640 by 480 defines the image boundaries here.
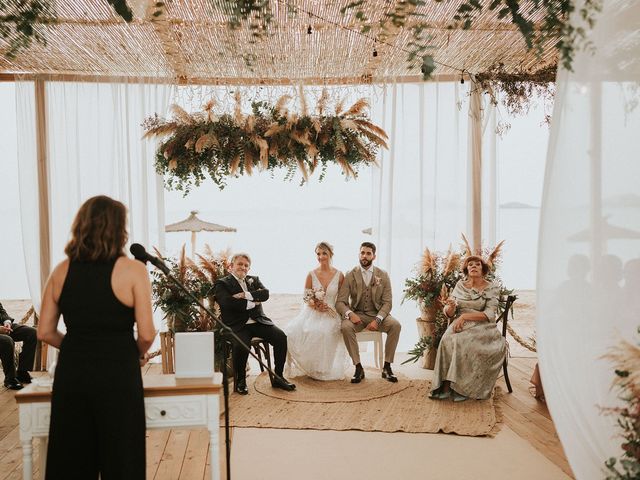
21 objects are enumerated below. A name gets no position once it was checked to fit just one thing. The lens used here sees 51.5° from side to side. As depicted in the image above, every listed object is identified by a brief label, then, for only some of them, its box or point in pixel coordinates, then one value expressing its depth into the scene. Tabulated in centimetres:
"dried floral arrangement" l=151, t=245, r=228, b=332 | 604
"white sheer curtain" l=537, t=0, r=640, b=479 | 239
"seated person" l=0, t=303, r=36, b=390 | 591
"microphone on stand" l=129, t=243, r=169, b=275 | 260
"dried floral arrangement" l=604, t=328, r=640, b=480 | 227
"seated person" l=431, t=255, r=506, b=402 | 558
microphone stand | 301
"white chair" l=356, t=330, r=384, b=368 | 636
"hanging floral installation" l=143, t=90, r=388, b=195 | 568
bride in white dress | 628
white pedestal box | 339
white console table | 308
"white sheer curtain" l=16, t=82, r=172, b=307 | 695
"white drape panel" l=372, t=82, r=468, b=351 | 713
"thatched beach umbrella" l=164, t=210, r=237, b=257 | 746
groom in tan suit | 628
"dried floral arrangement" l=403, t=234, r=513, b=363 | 663
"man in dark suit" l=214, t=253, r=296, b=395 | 591
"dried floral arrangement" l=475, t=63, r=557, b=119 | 602
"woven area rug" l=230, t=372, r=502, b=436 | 489
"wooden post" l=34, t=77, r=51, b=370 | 692
